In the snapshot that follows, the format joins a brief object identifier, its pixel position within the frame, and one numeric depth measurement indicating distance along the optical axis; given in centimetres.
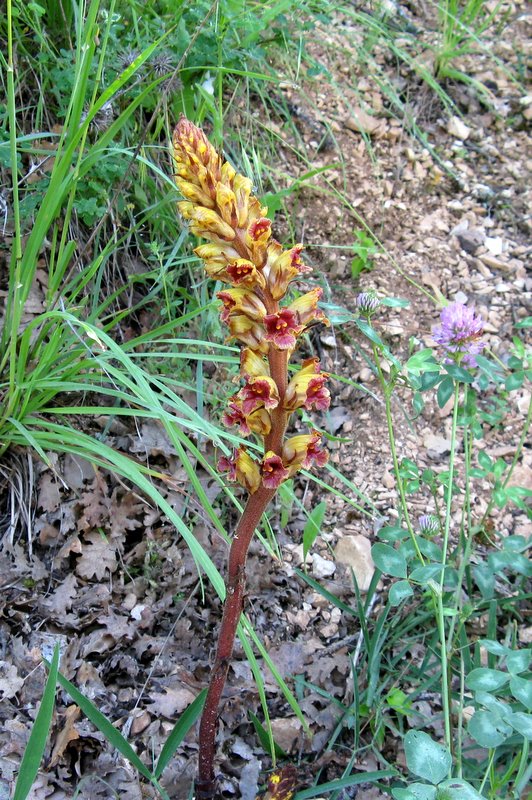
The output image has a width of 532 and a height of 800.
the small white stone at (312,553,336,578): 74
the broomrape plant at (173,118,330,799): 45
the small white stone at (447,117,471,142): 112
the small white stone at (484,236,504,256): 102
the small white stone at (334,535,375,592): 74
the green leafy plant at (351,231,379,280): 91
